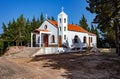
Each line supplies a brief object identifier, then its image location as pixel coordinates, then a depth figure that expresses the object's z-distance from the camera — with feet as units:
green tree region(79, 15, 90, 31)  96.79
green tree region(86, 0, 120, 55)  36.93
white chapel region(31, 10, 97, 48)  56.66
